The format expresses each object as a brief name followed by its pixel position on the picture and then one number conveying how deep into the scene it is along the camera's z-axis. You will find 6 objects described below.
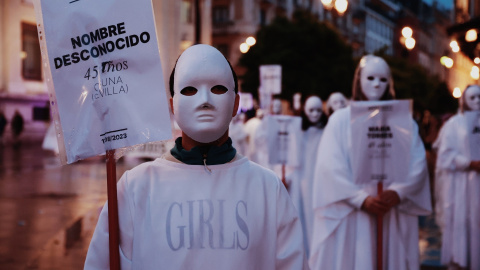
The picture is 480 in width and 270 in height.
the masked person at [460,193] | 7.99
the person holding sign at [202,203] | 2.75
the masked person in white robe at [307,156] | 9.18
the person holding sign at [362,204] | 5.34
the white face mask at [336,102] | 10.49
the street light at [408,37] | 13.09
